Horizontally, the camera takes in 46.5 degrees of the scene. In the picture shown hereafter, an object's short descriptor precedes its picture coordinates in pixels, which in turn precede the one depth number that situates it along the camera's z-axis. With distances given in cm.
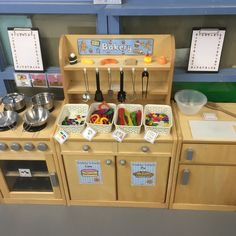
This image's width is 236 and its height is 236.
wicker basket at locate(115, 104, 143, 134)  159
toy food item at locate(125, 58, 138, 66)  164
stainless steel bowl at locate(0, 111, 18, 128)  169
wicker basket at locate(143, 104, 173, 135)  172
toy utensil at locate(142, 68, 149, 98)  168
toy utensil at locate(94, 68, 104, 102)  169
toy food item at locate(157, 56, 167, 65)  163
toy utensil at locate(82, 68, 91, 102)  178
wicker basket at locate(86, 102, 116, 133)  160
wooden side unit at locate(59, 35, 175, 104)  163
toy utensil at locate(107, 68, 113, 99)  175
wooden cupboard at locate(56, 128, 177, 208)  163
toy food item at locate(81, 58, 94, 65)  167
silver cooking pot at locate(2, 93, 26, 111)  181
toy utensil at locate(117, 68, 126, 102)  167
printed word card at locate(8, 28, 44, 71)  174
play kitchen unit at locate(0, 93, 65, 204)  166
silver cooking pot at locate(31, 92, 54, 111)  185
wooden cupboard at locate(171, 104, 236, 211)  161
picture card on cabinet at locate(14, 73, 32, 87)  188
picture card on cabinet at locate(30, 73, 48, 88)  188
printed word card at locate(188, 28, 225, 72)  167
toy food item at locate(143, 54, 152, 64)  164
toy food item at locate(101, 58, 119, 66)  166
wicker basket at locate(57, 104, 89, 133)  173
